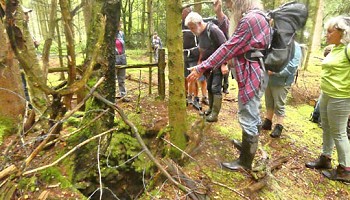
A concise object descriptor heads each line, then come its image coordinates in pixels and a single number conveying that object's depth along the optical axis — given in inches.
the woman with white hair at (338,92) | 125.1
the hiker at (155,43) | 483.8
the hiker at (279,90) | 161.6
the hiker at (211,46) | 171.2
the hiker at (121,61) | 236.4
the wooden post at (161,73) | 219.0
